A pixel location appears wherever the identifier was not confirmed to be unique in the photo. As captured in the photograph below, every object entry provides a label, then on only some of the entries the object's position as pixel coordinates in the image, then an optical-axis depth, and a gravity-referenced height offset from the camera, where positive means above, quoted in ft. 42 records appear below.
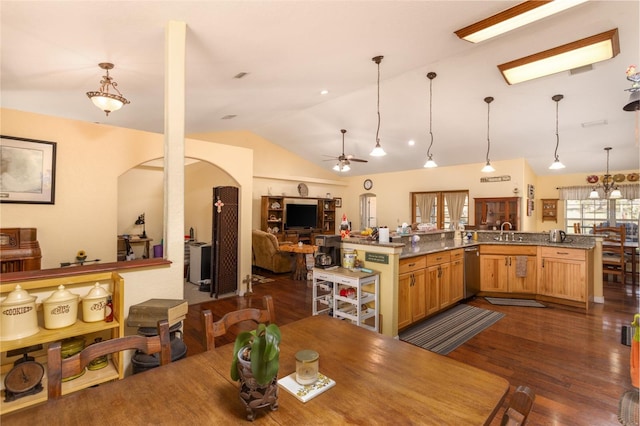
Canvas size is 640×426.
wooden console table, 20.89 -2.03
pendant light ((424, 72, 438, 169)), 14.47 +6.75
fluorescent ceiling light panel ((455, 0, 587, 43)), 7.72 +5.58
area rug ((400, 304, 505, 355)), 10.42 -4.47
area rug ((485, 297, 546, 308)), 14.62 -4.40
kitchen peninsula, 10.87 -2.41
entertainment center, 26.68 +0.02
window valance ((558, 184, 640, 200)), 20.76 +1.81
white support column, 8.43 +1.57
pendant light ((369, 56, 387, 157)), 13.35 +2.88
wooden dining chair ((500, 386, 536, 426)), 2.50 -1.70
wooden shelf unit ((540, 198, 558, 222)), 24.44 +0.55
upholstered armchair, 21.22 -2.91
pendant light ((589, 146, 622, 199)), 20.66 +1.91
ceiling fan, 20.39 +3.78
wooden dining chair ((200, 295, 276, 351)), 4.67 -1.80
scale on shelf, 5.39 -3.07
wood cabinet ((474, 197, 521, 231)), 22.68 +0.35
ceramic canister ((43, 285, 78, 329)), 5.95 -1.93
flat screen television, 27.86 -0.08
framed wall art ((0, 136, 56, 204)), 9.98 +1.54
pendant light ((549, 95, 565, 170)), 14.48 +5.93
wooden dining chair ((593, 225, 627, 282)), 17.34 -2.47
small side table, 19.90 -3.01
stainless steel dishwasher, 14.89 -2.88
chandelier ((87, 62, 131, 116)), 9.03 +3.61
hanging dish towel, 15.30 -2.64
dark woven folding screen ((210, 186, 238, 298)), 15.44 -1.41
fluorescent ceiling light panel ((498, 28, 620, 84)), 10.02 +5.87
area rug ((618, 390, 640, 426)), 5.98 -4.16
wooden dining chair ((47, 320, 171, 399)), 3.48 -1.82
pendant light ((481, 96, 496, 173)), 15.42 +6.27
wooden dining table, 3.05 -2.08
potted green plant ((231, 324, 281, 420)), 2.97 -1.57
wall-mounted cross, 15.42 +0.57
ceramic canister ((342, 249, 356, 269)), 11.30 -1.68
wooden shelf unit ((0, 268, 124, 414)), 5.53 -2.37
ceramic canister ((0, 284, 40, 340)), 5.45 -1.89
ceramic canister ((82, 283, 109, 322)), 6.41 -1.95
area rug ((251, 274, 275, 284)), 19.37 -4.29
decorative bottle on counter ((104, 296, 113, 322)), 6.63 -2.19
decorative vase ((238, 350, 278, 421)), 3.03 -1.83
